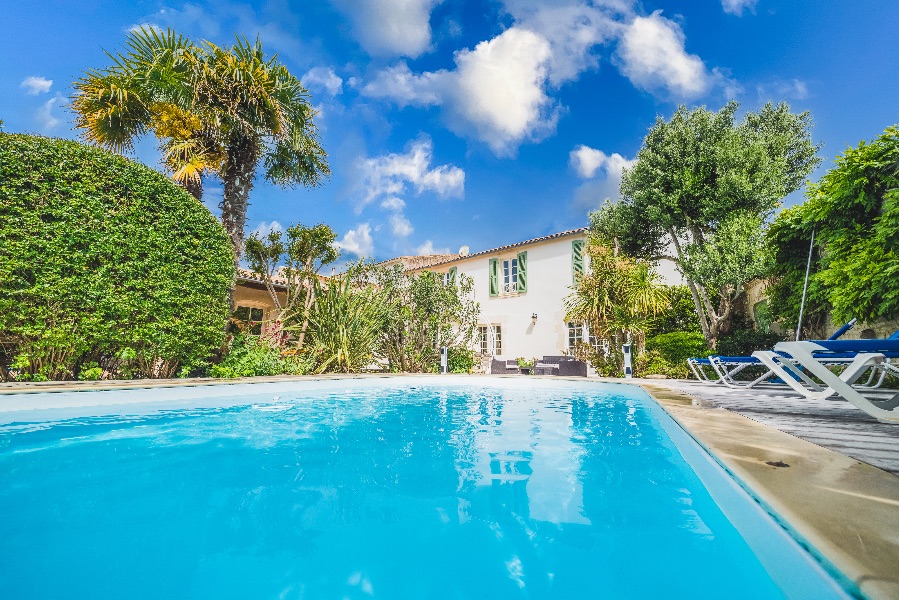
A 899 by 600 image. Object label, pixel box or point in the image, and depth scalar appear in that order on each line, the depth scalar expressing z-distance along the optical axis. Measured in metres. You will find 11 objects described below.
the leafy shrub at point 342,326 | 9.97
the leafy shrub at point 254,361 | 7.85
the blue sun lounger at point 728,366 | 5.40
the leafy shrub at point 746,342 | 8.82
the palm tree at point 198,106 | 7.32
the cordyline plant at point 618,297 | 11.09
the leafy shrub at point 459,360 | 12.42
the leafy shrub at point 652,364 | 11.07
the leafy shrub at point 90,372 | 6.20
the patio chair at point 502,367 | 12.91
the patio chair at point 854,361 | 2.84
